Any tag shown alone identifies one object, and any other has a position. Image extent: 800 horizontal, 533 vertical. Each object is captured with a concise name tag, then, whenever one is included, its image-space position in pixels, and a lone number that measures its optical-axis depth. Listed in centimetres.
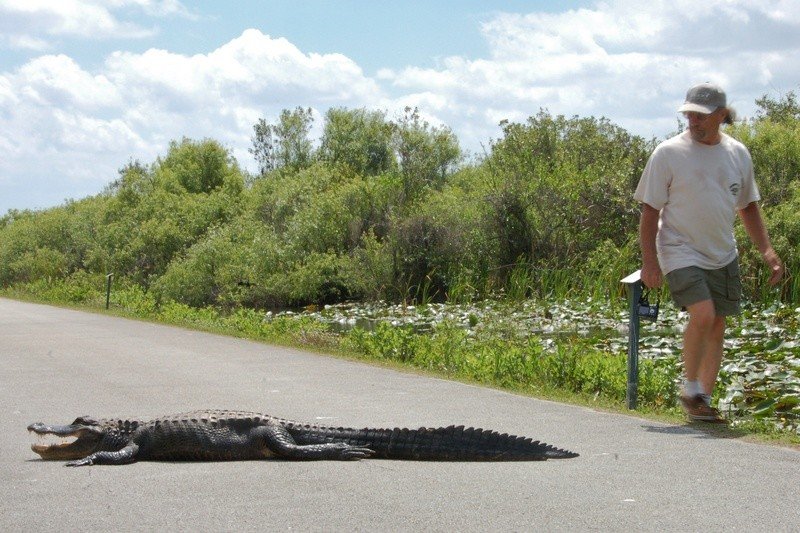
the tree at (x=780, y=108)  4106
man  879
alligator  757
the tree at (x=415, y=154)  3666
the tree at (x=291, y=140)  7719
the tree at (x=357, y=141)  5634
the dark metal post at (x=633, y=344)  1005
